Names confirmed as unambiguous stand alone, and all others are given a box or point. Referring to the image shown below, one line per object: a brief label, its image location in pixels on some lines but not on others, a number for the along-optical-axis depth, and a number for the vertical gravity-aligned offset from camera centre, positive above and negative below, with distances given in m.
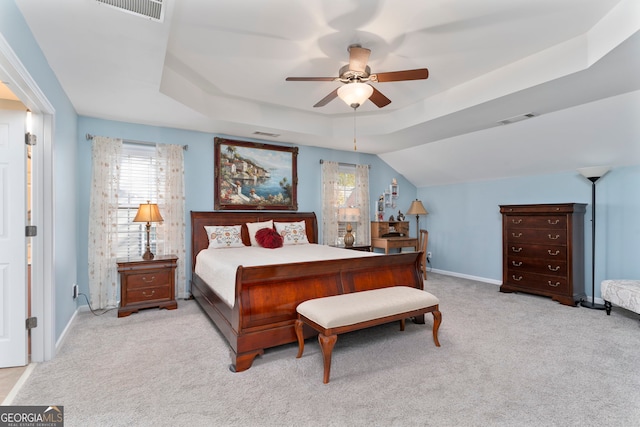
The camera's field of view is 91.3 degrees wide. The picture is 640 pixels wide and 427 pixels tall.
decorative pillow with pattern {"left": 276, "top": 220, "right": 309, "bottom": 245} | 5.01 -0.32
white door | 2.49 -0.23
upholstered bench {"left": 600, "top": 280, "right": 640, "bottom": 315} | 3.37 -0.92
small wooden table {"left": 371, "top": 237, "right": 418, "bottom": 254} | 6.03 -0.59
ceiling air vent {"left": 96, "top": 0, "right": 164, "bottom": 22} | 1.90 +1.28
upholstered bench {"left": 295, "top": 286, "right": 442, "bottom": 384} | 2.33 -0.80
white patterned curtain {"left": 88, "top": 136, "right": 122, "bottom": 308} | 4.02 -0.12
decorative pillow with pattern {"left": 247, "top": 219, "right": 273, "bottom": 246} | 4.84 -0.23
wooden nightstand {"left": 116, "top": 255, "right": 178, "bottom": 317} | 3.79 -0.89
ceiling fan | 2.68 +1.19
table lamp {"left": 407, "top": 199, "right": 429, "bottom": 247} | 6.43 +0.07
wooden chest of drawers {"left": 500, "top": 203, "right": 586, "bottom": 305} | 4.23 -0.55
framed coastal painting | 4.94 +0.62
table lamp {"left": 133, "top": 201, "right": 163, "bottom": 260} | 3.92 -0.03
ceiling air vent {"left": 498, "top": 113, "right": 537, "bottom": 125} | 3.97 +1.24
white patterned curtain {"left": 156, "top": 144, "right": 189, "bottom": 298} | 4.44 +0.10
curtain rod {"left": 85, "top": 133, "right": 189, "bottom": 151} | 4.03 +0.99
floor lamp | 4.06 -0.04
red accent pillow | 4.53 -0.38
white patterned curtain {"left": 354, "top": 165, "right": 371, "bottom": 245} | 6.21 +0.19
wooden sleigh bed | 2.52 -0.73
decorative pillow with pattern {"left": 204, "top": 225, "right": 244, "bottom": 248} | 4.52 -0.34
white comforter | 2.90 -0.52
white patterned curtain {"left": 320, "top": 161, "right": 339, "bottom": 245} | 5.81 +0.17
